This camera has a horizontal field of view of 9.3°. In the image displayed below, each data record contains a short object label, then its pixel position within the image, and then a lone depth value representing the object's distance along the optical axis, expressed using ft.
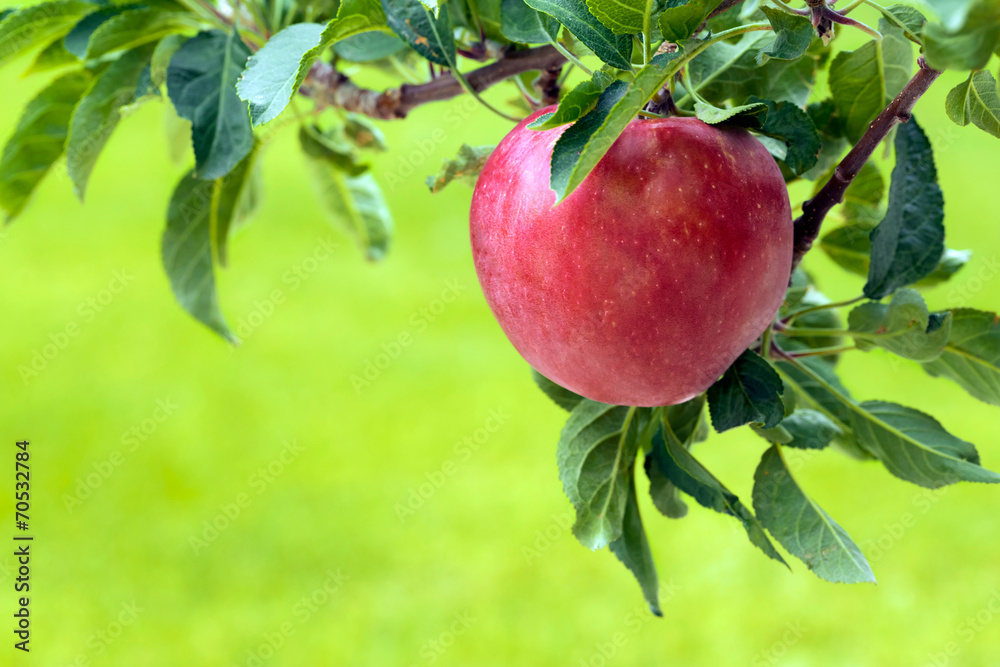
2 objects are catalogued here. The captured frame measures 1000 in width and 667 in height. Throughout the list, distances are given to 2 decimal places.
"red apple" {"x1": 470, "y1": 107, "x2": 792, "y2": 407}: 4.59
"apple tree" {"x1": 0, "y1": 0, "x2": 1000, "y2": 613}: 4.59
